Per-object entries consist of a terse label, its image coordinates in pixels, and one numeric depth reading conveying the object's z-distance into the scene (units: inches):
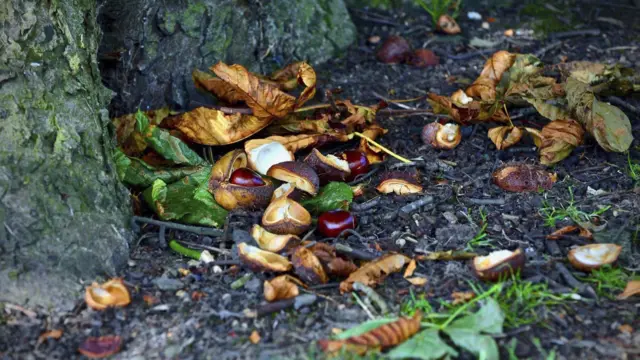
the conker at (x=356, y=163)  117.3
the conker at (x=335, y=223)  100.7
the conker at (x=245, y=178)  107.7
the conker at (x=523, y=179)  111.4
